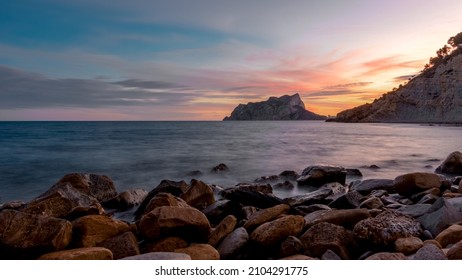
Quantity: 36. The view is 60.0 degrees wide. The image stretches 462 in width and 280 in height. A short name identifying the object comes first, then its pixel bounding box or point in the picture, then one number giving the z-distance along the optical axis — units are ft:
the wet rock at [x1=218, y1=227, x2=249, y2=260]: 10.17
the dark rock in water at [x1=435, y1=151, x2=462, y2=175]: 28.32
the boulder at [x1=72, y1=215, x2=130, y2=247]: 10.25
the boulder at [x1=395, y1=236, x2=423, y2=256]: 9.42
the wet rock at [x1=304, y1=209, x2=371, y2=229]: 11.50
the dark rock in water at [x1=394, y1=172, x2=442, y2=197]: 18.31
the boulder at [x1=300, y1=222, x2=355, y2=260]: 9.84
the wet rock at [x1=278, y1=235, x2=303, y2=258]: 9.87
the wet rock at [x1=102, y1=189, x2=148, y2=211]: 18.94
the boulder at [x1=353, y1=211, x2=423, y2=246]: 10.03
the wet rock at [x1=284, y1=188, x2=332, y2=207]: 16.80
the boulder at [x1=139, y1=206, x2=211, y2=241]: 10.45
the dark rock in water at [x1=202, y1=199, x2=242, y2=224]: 13.60
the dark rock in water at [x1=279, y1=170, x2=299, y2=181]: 27.37
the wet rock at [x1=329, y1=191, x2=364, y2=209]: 15.77
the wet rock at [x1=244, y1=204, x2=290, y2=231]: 11.46
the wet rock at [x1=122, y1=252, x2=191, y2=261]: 7.31
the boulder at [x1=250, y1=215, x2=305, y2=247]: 10.29
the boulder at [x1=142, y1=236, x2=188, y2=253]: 10.27
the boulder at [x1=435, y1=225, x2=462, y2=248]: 9.65
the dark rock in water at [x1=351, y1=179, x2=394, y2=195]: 20.21
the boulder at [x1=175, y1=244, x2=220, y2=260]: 9.39
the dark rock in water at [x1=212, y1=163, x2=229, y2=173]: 31.22
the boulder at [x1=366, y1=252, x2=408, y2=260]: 8.42
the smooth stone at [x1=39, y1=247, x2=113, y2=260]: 8.53
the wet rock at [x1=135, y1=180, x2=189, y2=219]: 17.25
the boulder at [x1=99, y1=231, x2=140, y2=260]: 10.01
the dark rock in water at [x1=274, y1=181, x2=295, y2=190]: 24.27
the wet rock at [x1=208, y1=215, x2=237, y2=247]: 10.88
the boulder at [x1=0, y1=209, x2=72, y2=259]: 9.24
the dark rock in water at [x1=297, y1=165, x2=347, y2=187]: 24.47
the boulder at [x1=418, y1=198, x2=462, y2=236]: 10.96
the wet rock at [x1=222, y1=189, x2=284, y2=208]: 14.60
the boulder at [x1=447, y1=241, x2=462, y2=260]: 8.00
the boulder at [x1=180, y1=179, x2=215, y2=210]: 16.01
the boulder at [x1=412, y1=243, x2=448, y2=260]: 7.92
